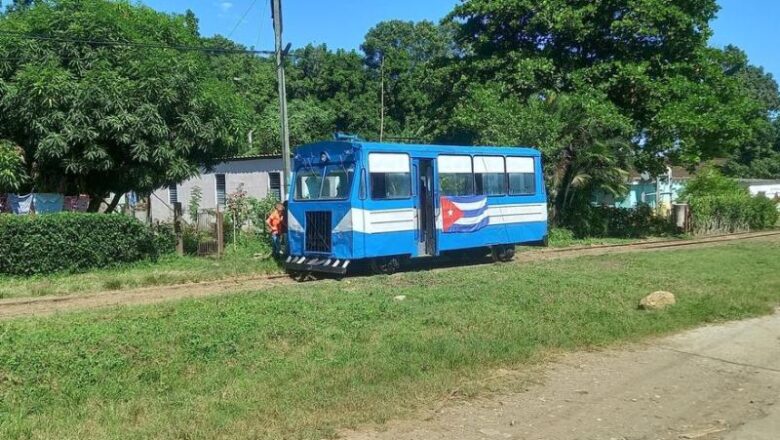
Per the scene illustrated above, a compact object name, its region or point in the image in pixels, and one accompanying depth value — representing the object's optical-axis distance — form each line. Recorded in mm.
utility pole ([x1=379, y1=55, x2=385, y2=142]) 44972
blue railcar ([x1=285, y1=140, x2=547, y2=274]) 14906
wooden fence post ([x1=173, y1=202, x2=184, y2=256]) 18805
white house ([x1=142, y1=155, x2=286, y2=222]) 29000
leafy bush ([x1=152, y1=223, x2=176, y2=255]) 17891
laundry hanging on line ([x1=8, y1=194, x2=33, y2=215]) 17156
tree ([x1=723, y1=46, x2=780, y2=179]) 72000
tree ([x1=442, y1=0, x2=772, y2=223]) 26328
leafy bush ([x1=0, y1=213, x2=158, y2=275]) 14711
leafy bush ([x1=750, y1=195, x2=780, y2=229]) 36250
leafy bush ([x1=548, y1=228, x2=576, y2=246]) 25666
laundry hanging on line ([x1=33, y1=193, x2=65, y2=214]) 17391
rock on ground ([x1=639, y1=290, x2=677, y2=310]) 10734
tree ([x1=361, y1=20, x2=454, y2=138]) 48562
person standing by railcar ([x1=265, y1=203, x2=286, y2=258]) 17797
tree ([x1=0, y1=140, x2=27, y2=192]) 16031
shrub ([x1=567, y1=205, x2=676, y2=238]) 28797
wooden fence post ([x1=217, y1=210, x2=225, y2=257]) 18703
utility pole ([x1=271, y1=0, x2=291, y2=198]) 19391
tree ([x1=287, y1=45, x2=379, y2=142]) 46906
